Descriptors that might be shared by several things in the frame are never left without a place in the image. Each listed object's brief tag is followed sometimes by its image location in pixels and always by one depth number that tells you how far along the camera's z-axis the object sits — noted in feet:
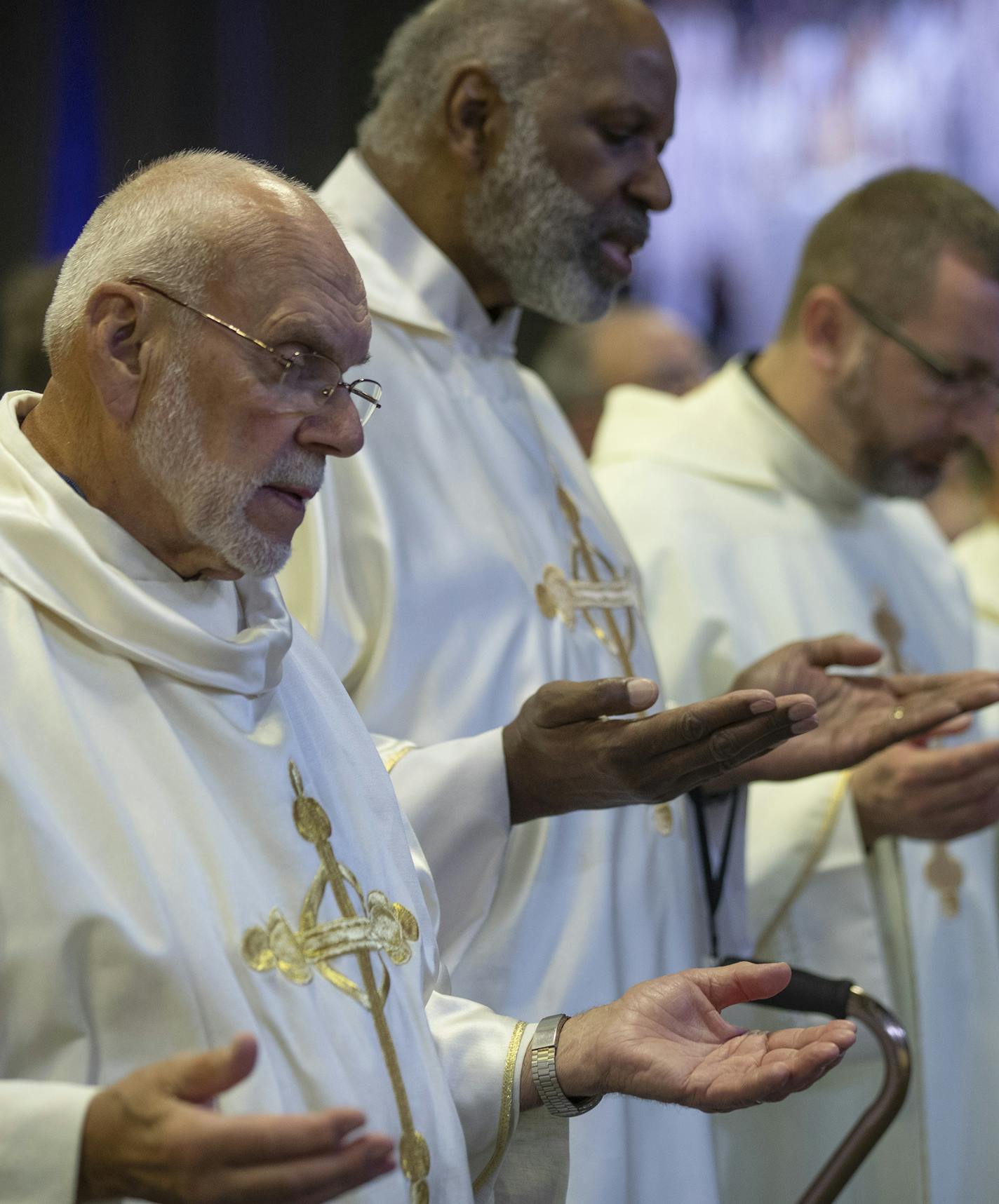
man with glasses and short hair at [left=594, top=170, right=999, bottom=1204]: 13.51
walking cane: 10.63
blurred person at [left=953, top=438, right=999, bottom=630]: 20.32
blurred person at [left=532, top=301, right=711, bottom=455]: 21.33
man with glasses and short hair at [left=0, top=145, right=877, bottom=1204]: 6.61
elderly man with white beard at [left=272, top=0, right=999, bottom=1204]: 10.49
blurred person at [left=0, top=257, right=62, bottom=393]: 14.98
